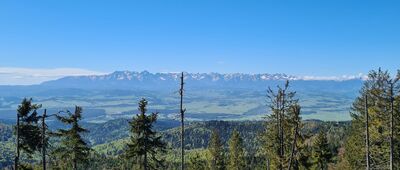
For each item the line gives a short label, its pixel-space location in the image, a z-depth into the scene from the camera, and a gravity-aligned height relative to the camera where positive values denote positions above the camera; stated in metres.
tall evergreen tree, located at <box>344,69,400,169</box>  46.06 -2.38
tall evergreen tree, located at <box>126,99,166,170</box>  47.66 -5.18
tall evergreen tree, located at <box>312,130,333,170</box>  78.44 -10.36
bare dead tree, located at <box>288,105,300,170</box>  44.79 -2.99
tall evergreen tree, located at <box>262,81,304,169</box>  45.72 -3.76
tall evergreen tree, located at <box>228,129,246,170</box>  89.56 -12.04
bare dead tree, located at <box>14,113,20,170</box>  35.58 -5.22
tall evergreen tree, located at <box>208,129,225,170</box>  88.69 -11.61
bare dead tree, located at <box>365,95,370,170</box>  45.95 -5.45
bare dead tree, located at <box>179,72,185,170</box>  40.39 -3.18
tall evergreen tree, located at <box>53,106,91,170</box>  45.94 -5.47
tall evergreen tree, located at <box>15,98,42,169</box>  36.19 -3.27
